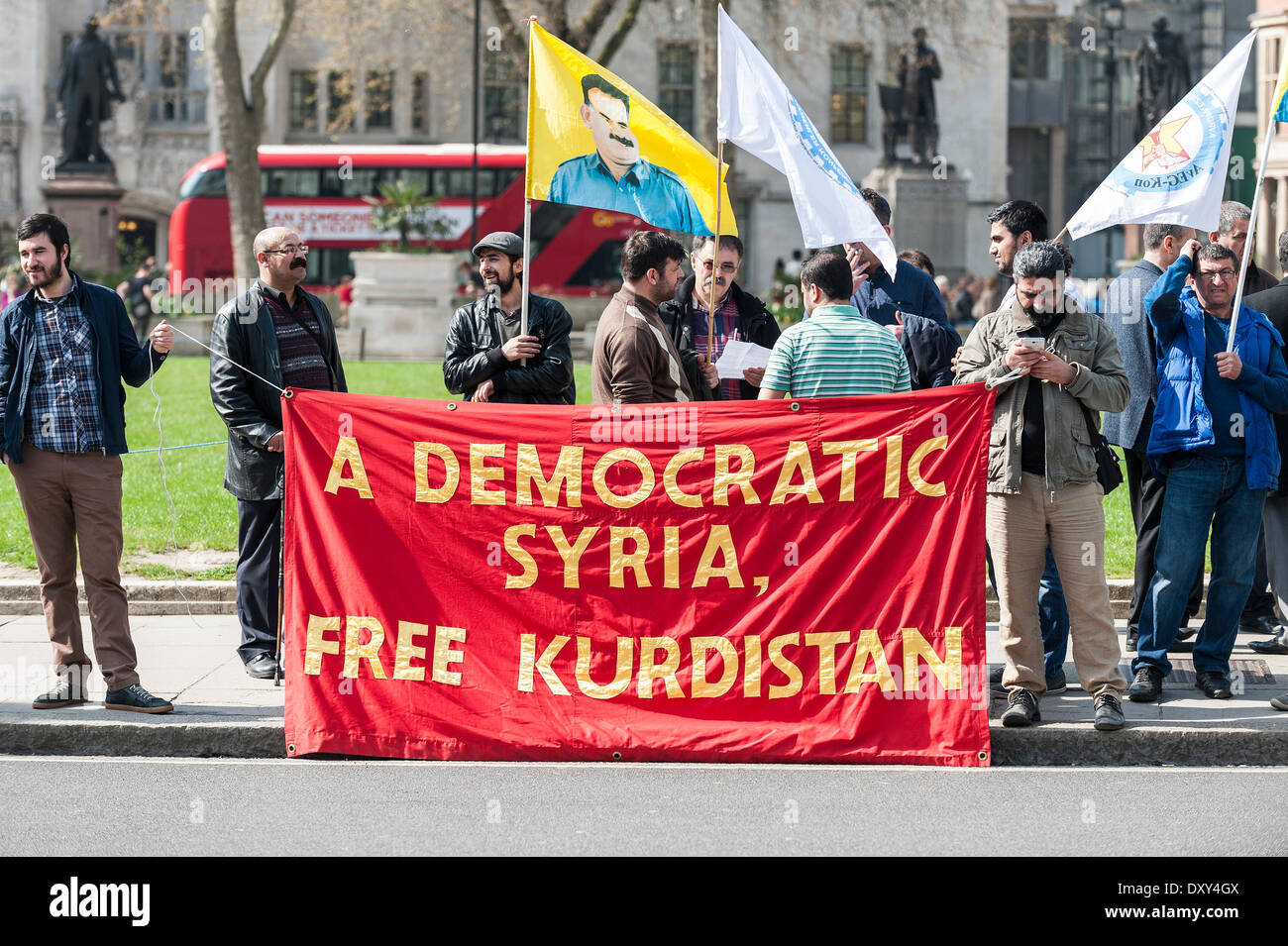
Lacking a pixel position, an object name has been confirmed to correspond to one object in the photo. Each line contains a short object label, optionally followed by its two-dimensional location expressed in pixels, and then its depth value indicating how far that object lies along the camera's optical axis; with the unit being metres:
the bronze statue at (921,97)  36.59
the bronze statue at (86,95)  36.72
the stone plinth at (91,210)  37.50
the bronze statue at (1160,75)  38.84
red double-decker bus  39.19
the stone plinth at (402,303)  30.61
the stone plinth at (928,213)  36.66
